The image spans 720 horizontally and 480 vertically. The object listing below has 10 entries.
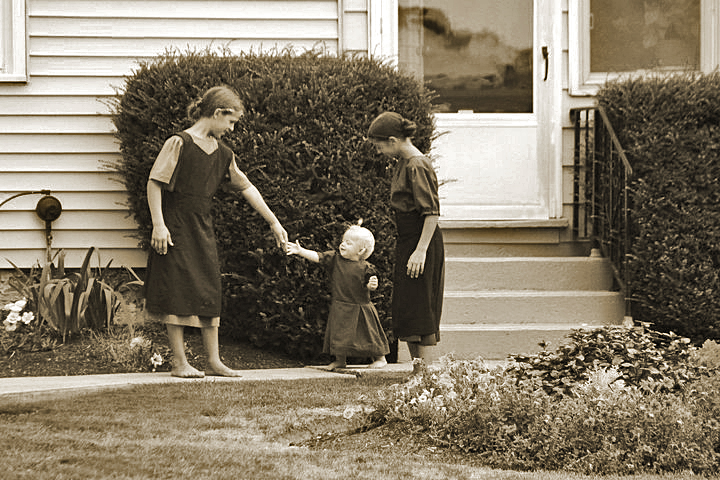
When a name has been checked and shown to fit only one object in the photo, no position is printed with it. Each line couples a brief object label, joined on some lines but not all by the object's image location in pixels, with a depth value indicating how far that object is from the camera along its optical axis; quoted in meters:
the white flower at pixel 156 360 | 12.17
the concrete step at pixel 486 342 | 13.82
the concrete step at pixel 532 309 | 14.45
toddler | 12.19
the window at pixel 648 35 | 16.92
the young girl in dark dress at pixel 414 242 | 11.09
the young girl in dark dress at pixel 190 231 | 11.45
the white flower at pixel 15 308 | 13.09
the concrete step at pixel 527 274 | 15.10
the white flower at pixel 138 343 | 12.53
